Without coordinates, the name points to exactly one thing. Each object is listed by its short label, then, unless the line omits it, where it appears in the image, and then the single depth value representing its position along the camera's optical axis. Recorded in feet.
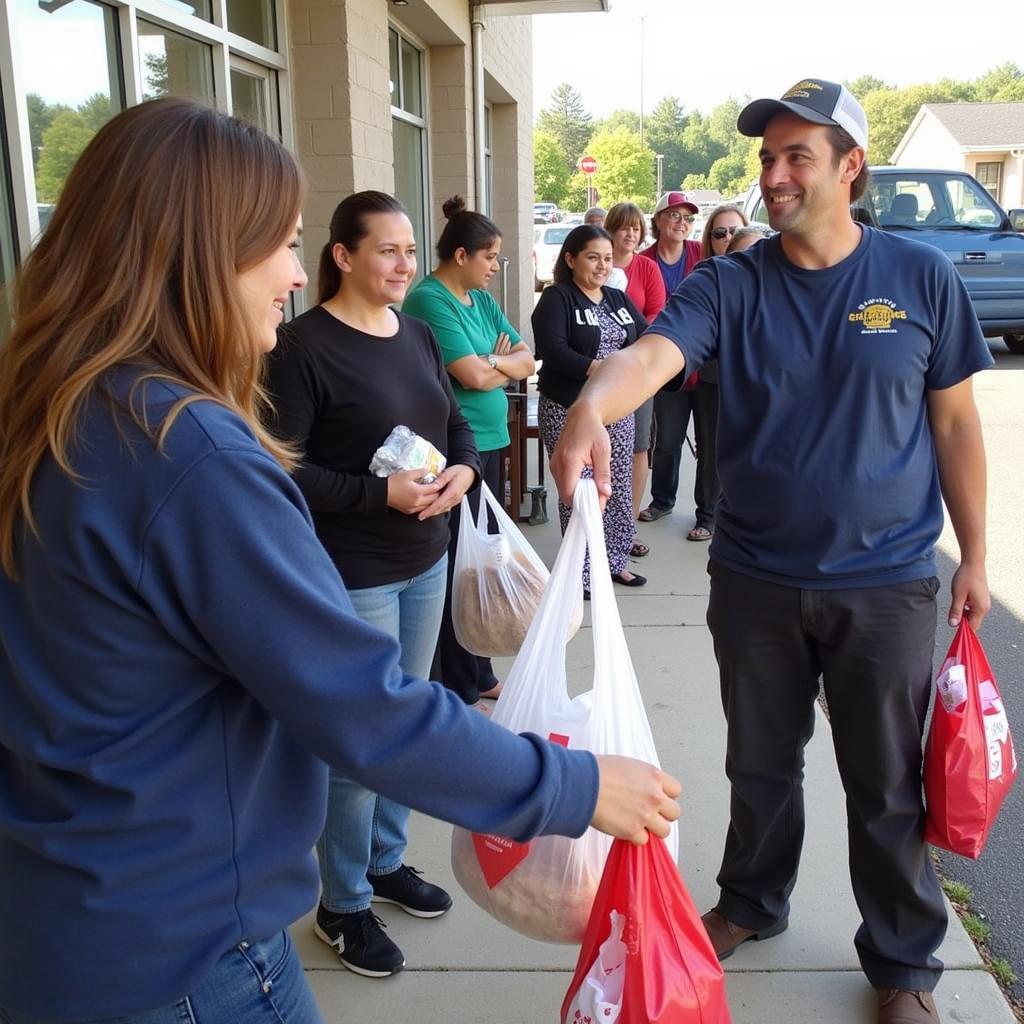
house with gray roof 140.77
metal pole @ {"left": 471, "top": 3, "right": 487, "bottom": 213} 28.17
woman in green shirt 13.78
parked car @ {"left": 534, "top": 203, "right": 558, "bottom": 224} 128.88
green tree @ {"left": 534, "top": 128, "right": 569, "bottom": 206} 177.58
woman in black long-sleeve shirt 8.38
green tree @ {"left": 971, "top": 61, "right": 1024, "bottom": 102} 284.61
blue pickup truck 40.40
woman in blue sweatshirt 3.54
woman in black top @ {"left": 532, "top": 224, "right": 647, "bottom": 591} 17.46
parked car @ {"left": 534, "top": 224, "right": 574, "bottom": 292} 82.76
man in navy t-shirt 7.43
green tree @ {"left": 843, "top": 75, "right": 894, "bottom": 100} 347.77
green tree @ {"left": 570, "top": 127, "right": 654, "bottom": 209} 176.86
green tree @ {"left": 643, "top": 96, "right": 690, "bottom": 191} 398.42
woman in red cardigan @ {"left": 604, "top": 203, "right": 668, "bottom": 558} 21.76
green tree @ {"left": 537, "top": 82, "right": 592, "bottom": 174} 359.87
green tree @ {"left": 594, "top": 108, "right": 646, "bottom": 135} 425.03
